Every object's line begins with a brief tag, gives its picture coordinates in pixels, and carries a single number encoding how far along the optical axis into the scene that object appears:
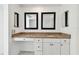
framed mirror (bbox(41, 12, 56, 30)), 2.22
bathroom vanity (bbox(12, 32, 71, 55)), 1.57
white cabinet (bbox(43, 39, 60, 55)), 1.58
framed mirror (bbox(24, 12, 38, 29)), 2.24
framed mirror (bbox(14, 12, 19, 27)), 2.09
